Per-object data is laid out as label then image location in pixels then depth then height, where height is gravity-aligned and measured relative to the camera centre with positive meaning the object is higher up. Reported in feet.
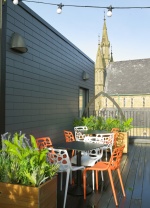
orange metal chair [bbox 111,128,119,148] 20.01 -2.54
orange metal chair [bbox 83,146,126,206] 11.21 -2.75
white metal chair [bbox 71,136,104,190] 12.92 -2.99
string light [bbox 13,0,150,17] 15.58 +7.09
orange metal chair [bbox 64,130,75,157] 19.68 -2.44
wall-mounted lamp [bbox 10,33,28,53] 14.06 +4.22
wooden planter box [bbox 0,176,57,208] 7.23 -2.85
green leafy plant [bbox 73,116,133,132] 24.85 -1.54
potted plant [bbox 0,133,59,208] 7.36 -2.42
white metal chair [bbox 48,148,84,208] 10.80 -2.46
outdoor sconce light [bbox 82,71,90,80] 30.04 +4.57
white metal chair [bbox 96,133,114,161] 17.66 -2.40
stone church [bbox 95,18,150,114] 112.88 +13.15
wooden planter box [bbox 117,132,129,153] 22.17 -3.10
